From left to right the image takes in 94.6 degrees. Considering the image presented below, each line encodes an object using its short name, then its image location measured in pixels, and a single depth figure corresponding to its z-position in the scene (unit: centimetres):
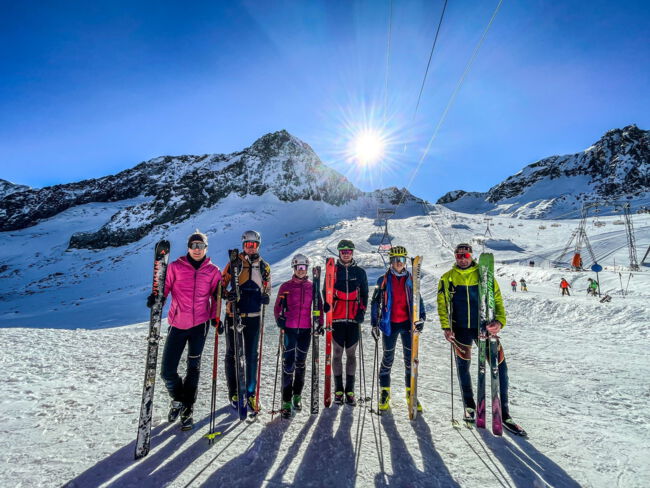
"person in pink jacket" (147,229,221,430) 386
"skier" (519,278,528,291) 1959
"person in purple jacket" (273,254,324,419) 440
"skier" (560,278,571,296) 1784
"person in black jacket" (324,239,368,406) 455
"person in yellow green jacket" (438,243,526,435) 405
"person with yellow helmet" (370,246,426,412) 450
